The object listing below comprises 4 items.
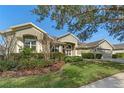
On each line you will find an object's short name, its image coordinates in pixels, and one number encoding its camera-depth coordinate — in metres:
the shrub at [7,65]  4.31
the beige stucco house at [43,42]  5.28
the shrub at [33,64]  4.54
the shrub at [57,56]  5.38
